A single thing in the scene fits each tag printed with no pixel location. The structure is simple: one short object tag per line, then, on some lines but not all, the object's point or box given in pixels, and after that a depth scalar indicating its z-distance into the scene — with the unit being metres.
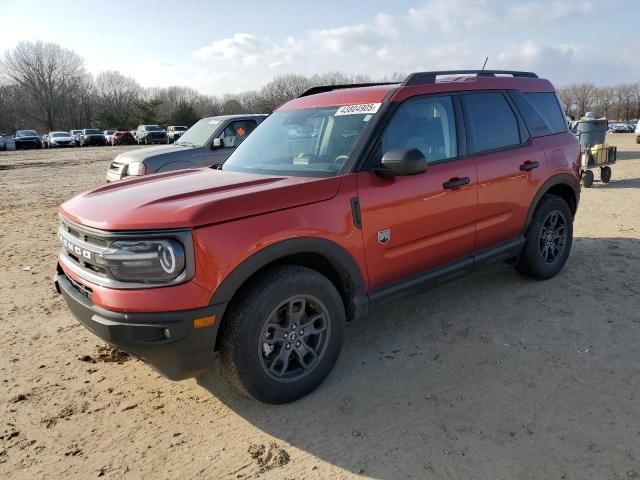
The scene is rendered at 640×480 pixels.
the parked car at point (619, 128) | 57.45
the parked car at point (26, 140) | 42.06
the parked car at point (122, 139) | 47.72
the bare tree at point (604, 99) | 99.25
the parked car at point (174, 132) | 46.47
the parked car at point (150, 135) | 45.78
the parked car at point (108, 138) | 49.97
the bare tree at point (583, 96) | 96.88
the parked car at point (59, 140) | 45.62
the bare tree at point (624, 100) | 96.29
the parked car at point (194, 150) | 8.83
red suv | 2.58
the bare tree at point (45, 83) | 81.94
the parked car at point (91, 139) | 48.47
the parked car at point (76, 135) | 49.09
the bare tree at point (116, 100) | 72.81
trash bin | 11.76
